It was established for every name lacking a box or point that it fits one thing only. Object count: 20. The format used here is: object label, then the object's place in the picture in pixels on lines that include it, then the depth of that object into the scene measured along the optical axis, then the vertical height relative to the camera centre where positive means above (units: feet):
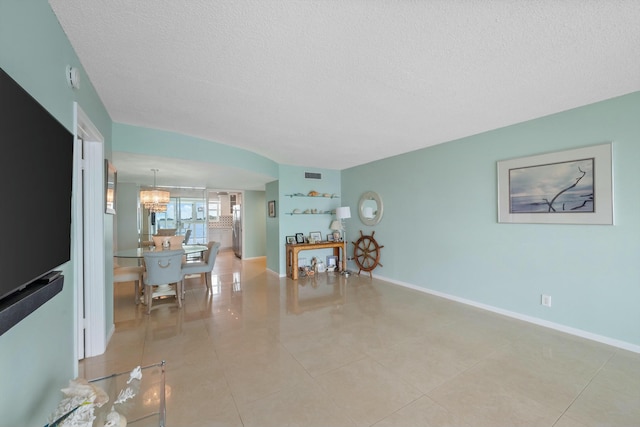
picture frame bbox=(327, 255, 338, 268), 19.16 -3.58
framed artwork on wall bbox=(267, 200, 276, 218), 18.49 +0.49
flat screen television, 2.53 +0.31
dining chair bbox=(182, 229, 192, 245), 21.08 -1.72
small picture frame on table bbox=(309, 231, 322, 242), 18.93 -1.62
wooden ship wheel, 16.53 -2.68
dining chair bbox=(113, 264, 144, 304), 11.47 -2.78
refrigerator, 25.17 -1.61
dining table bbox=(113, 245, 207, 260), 12.15 -1.95
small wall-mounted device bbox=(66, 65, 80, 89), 5.25 +2.96
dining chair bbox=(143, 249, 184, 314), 10.95 -2.42
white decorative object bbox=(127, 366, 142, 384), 4.44 -2.82
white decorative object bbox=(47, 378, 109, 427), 3.07 -2.50
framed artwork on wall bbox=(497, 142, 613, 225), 8.18 +0.95
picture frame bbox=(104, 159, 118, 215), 8.16 +0.95
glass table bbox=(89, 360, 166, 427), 4.40 -3.58
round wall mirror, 16.49 +0.42
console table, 16.70 -2.46
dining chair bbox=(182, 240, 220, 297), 13.26 -2.74
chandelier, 16.07 +1.16
